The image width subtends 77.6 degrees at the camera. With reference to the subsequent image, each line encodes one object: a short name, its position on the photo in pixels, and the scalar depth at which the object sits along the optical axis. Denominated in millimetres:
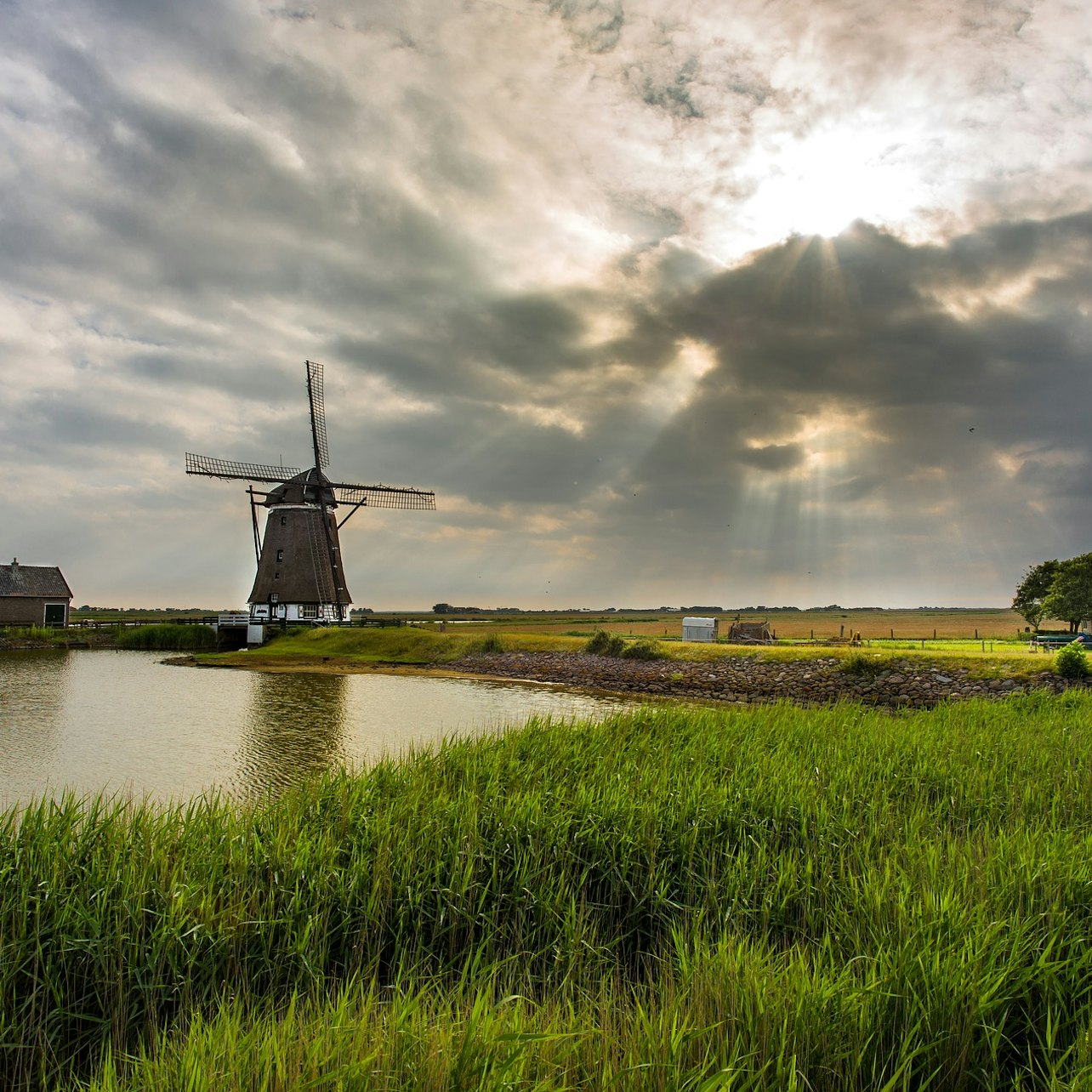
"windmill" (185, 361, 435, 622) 57344
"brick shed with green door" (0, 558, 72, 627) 64375
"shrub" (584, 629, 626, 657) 44375
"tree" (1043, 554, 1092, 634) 44750
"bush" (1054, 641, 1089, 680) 25484
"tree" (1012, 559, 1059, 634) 53750
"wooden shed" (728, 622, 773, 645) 48000
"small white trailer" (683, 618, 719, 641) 48094
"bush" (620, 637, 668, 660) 41625
